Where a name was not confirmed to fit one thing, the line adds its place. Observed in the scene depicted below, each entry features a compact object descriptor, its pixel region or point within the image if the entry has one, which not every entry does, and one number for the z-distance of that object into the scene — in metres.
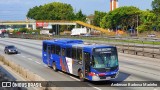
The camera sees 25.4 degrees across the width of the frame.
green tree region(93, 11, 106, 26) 165.51
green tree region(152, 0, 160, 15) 136.48
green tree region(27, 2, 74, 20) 175.00
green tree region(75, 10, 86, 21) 175.89
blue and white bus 21.27
